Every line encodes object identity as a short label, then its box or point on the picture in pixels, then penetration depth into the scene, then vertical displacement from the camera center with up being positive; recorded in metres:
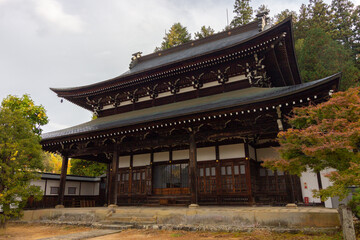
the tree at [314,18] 32.41 +22.71
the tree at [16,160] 10.76 +1.25
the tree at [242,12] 38.83 +27.28
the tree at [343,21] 31.25 +21.59
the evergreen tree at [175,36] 40.19 +24.73
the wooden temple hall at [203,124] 10.88 +2.91
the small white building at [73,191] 18.02 -0.38
